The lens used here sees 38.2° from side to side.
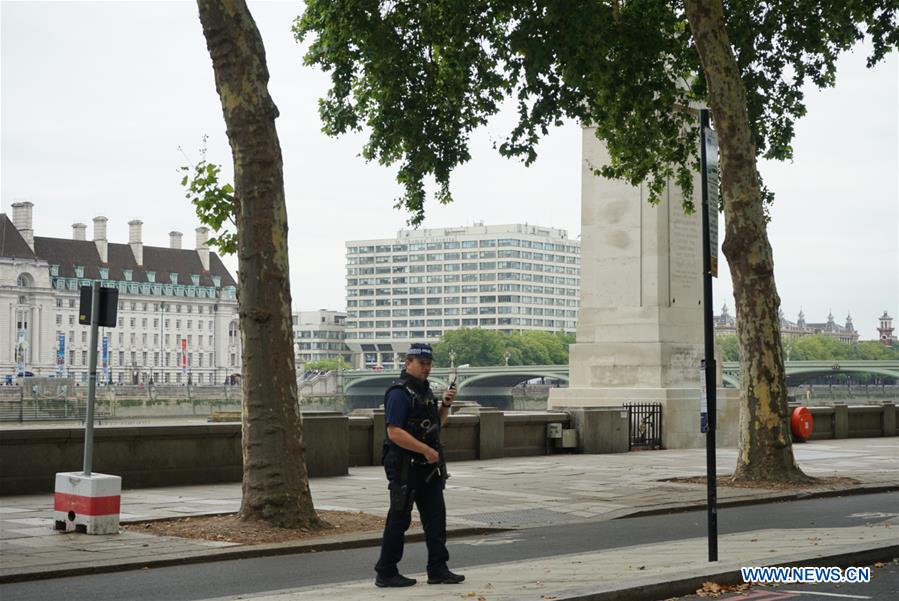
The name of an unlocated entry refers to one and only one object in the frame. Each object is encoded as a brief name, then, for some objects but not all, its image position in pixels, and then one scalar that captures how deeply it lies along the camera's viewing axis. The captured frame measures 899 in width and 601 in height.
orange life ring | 26.72
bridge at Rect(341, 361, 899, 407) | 104.75
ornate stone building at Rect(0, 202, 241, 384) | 175.75
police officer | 9.30
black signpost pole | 10.08
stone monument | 29.73
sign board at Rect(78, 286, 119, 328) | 13.82
